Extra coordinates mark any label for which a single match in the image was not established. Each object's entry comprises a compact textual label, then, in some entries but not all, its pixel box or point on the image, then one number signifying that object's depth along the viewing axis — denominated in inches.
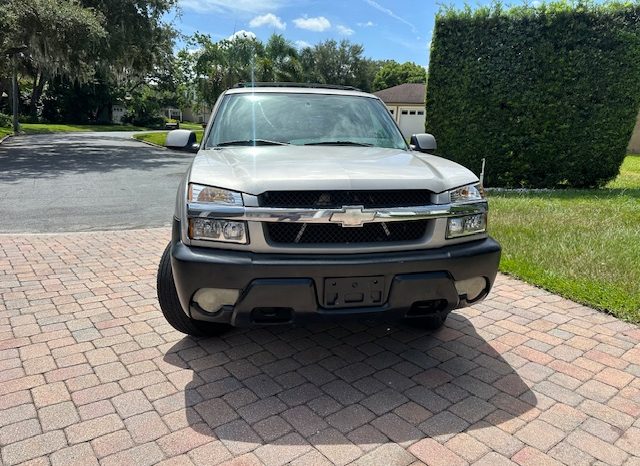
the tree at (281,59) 1424.7
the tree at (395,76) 2532.0
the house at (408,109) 1608.0
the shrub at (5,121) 1334.0
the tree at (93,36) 642.2
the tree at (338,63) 2284.7
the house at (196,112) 1534.2
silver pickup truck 99.7
